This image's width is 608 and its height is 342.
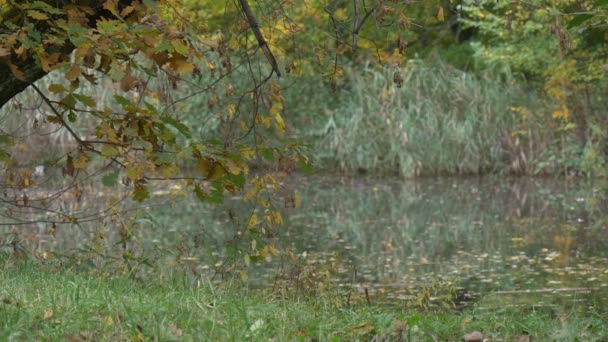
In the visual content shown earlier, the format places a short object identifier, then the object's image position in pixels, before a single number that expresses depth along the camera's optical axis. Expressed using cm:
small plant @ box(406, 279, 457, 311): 1481
